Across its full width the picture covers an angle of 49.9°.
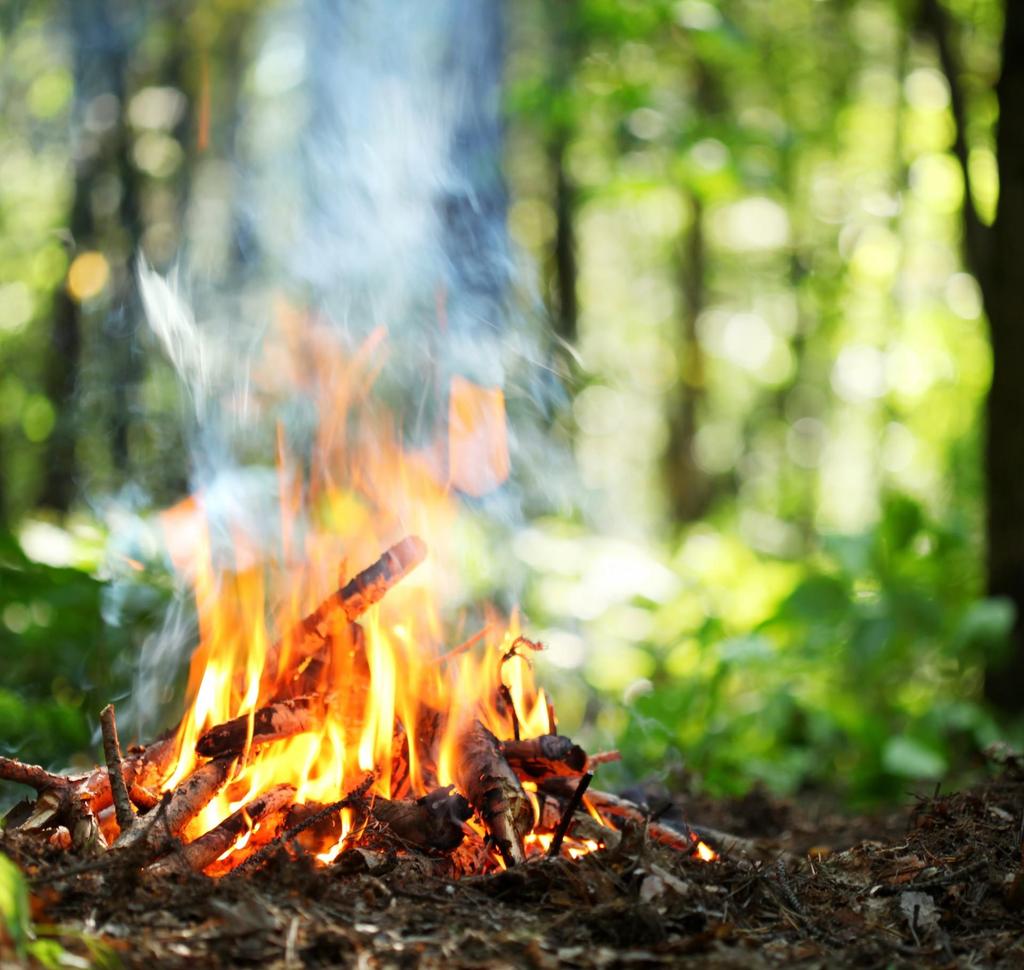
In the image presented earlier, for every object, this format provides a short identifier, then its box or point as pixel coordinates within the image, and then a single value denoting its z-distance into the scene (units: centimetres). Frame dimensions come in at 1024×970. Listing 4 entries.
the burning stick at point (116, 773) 300
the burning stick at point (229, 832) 280
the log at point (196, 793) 304
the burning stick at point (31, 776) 301
